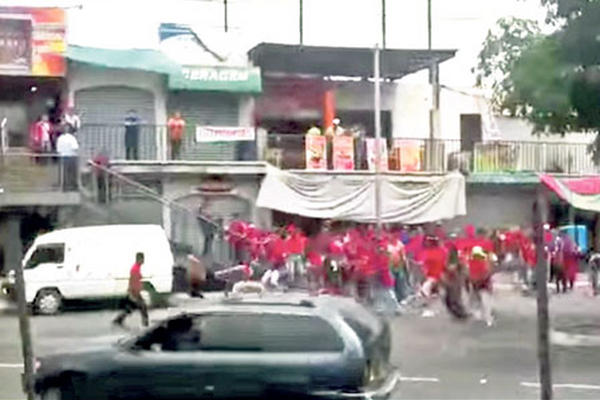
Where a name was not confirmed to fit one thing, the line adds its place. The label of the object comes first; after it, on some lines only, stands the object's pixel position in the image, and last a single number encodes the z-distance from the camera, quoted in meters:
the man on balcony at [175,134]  28.63
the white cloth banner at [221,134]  29.11
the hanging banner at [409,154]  30.41
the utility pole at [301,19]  30.28
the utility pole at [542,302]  7.64
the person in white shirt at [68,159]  25.94
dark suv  10.27
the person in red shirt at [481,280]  20.39
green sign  29.16
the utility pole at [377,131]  28.91
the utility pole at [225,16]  30.42
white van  22.88
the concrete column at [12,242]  8.11
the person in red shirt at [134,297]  17.75
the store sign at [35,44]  26.52
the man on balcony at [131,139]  28.28
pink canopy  17.61
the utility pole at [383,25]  30.21
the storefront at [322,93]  29.92
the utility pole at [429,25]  26.36
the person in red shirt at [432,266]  21.25
